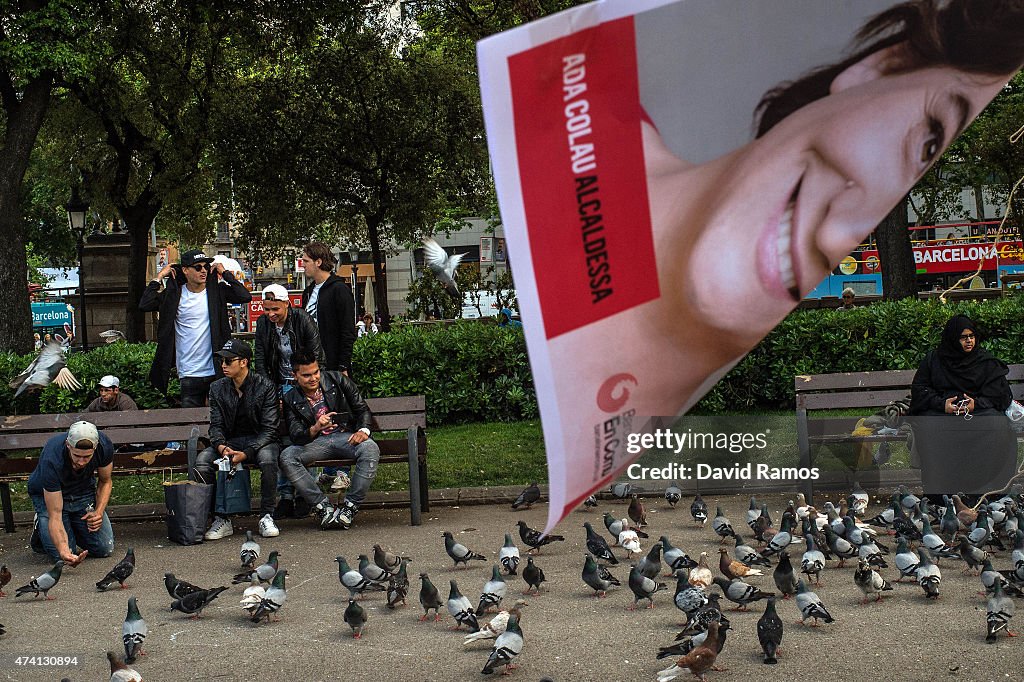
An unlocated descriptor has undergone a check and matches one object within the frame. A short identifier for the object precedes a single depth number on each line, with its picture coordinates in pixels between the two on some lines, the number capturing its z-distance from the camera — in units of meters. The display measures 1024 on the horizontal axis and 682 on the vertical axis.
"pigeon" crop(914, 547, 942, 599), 6.83
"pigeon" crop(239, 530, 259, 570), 7.94
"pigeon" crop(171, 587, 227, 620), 6.92
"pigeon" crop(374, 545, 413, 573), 7.45
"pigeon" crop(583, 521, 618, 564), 7.74
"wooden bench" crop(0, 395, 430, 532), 9.93
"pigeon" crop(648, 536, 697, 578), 7.38
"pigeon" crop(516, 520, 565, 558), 8.21
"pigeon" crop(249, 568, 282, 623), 6.80
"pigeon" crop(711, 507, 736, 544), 8.62
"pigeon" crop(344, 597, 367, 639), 6.46
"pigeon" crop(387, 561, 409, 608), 7.07
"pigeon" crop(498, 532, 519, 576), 7.72
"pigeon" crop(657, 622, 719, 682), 5.43
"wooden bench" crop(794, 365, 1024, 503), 9.86
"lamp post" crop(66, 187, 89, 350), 27.00
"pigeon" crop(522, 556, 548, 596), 7.22
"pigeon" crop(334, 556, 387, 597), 7.12
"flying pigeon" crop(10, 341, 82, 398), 12.30
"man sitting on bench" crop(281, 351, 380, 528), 9.55
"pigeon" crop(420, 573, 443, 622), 6.70
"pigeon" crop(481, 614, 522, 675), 5.66
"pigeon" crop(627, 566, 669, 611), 6.84
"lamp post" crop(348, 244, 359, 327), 37.60
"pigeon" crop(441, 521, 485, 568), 7.96
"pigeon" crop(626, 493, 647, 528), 9.04
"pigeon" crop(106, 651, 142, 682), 5.52
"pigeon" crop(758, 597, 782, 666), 5.73
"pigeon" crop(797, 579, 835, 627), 6.28
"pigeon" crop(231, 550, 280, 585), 7.16
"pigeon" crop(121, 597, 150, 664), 6.07
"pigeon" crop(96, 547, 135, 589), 7.81
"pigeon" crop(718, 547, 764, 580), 7.21
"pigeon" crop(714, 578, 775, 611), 6.71
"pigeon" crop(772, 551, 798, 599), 6.88
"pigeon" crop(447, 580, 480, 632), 6.46
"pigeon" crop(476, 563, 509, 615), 6.66
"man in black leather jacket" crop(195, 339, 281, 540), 9.61
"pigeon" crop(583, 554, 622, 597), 7.17
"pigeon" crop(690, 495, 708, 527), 9.27
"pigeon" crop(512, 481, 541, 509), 10.08
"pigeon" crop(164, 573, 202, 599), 7.08
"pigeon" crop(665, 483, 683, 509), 10.07
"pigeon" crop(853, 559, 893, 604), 6.88
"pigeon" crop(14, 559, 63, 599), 7.59
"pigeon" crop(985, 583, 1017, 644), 5.91
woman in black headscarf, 9.45
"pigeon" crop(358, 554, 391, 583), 7.14
